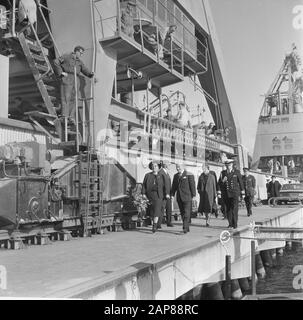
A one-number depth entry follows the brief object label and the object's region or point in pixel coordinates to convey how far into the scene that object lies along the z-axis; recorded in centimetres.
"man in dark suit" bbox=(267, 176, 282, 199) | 1471
